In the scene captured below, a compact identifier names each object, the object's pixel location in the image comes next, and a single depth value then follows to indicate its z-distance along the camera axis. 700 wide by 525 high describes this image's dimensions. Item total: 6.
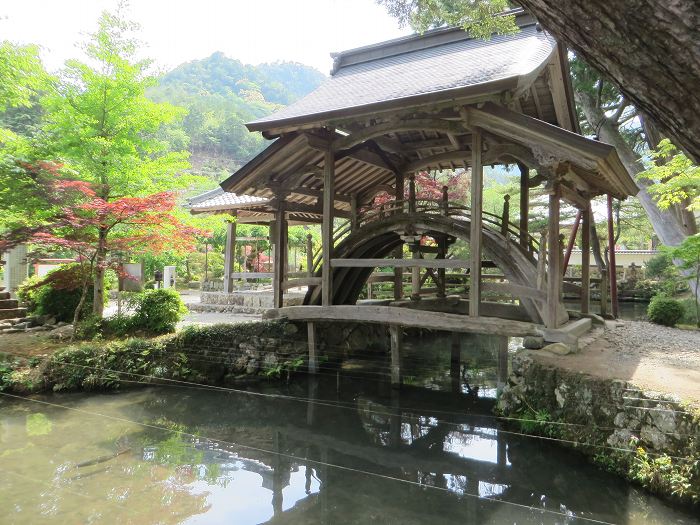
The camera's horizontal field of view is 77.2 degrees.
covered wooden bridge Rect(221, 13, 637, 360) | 6.47
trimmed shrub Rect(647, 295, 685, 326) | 10.95
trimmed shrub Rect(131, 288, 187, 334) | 8.88
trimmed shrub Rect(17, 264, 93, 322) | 9.74
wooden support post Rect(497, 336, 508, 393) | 8.17
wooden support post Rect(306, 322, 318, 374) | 9.25
